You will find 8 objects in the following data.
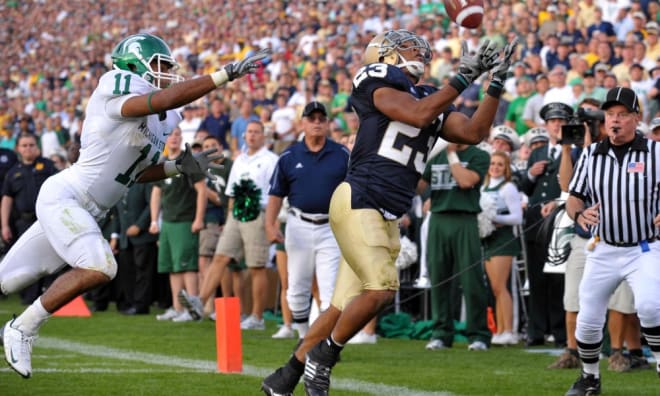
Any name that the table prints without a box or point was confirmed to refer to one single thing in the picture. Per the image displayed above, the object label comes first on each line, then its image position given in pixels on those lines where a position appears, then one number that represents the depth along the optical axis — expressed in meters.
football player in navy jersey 11.73
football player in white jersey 12.62
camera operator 17.08
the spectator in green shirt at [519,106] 28.94
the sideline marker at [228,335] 15.51
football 12.94
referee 13.77
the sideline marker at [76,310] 27.27
